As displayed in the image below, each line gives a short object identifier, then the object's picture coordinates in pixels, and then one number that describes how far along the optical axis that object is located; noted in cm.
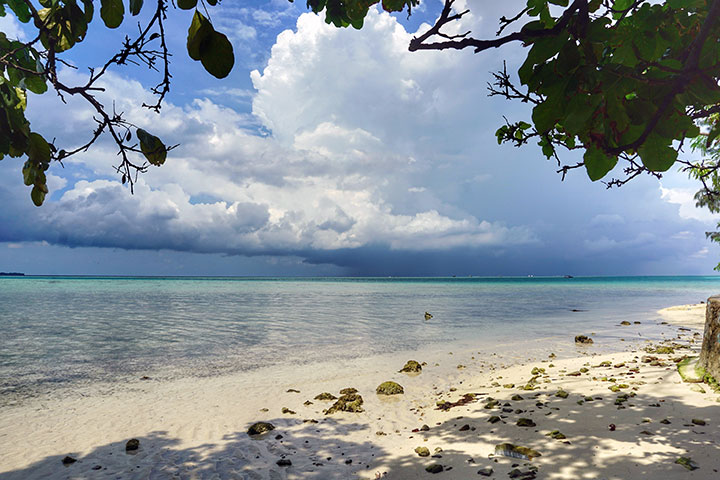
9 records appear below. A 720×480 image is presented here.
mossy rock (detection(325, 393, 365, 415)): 755
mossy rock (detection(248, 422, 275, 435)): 659
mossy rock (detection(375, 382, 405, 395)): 867
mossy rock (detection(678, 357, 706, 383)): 645
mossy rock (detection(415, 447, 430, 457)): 500
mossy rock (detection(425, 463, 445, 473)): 446
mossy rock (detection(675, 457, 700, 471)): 373
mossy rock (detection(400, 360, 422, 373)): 1077
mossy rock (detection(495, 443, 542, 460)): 447
